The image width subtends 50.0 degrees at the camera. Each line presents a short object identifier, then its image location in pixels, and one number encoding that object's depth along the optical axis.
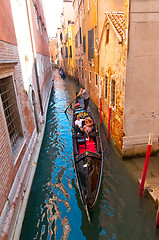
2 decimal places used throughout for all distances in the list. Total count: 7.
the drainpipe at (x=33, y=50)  7.87
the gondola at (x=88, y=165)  4.03
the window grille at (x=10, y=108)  4.47
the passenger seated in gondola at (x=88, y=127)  6.67
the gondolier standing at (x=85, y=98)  9.97
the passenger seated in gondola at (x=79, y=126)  6.97
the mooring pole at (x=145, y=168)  4.11
